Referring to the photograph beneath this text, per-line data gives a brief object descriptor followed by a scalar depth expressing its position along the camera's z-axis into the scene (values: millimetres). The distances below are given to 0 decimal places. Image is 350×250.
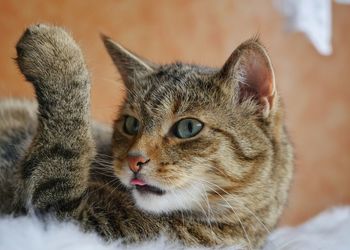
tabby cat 372
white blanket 341
